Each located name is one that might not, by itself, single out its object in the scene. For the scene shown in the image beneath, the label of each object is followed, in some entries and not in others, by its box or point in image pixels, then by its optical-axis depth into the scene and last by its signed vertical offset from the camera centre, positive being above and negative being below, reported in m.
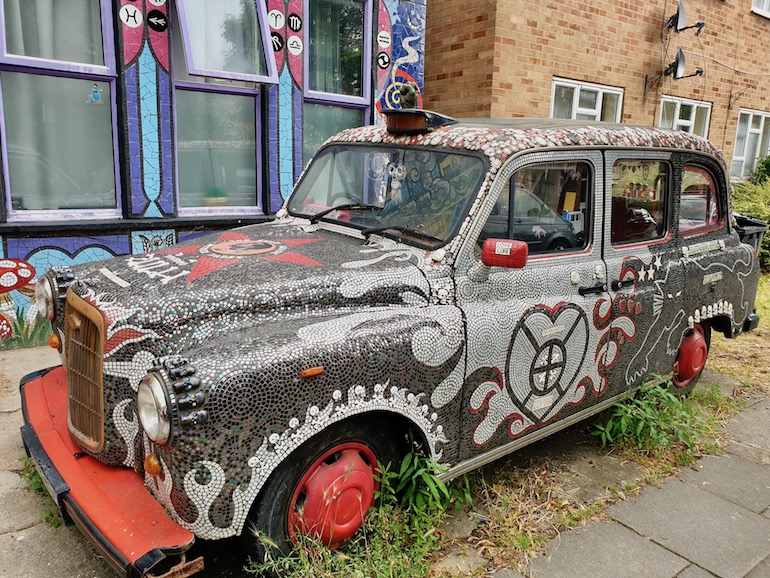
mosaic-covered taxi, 2.18 -0.71
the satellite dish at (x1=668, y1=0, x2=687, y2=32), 10.16 +2.46
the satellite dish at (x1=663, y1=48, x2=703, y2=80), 10.27 +1.71
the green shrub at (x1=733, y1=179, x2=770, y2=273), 9.88 -0.52
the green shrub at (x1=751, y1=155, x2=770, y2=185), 12.47 +0.04
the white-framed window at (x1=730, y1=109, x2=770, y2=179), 12.88 +0.66
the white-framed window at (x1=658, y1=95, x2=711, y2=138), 11.01 +1.03
